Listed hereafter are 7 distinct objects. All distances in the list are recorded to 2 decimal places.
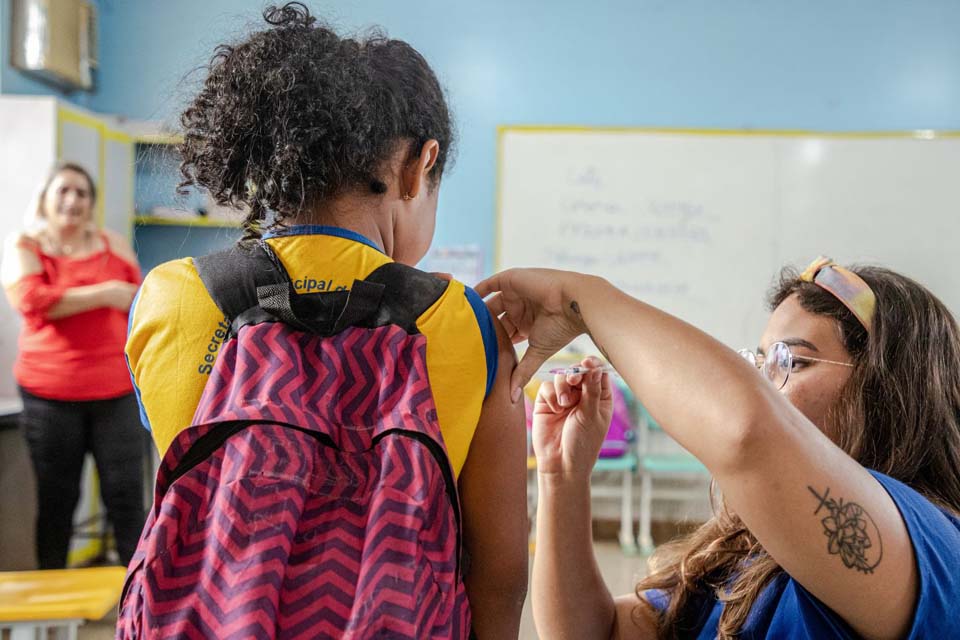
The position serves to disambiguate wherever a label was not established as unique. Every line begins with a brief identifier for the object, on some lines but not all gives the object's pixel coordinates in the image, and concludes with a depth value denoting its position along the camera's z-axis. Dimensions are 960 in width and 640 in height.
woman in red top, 3.18
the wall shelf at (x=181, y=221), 4.29
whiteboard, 4.56
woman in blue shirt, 0.77
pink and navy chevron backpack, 0.72
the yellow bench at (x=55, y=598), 1.77
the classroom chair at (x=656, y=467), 4.26
